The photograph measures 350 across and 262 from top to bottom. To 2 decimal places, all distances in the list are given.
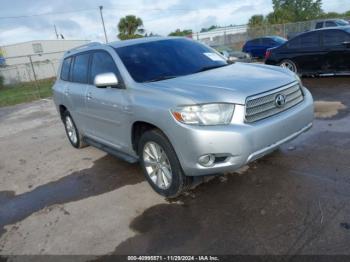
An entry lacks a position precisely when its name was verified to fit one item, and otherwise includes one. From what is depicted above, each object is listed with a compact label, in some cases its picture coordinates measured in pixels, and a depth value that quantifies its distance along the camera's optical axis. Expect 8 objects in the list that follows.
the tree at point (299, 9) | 62.41
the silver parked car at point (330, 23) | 24.11
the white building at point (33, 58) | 28.72
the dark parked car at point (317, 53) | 9.55
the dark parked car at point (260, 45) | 20.81
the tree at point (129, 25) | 44.94
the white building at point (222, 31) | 41.34
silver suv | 3.41
